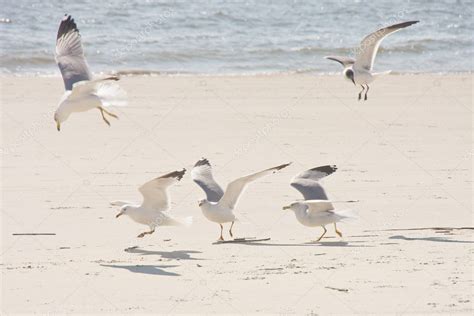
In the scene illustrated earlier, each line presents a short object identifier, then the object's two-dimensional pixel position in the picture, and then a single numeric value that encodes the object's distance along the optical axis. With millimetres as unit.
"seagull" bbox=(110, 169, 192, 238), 14227
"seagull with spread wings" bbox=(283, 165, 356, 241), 14469
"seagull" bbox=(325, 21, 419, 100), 19406
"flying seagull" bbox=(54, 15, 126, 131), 16516
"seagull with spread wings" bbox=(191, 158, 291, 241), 14406
